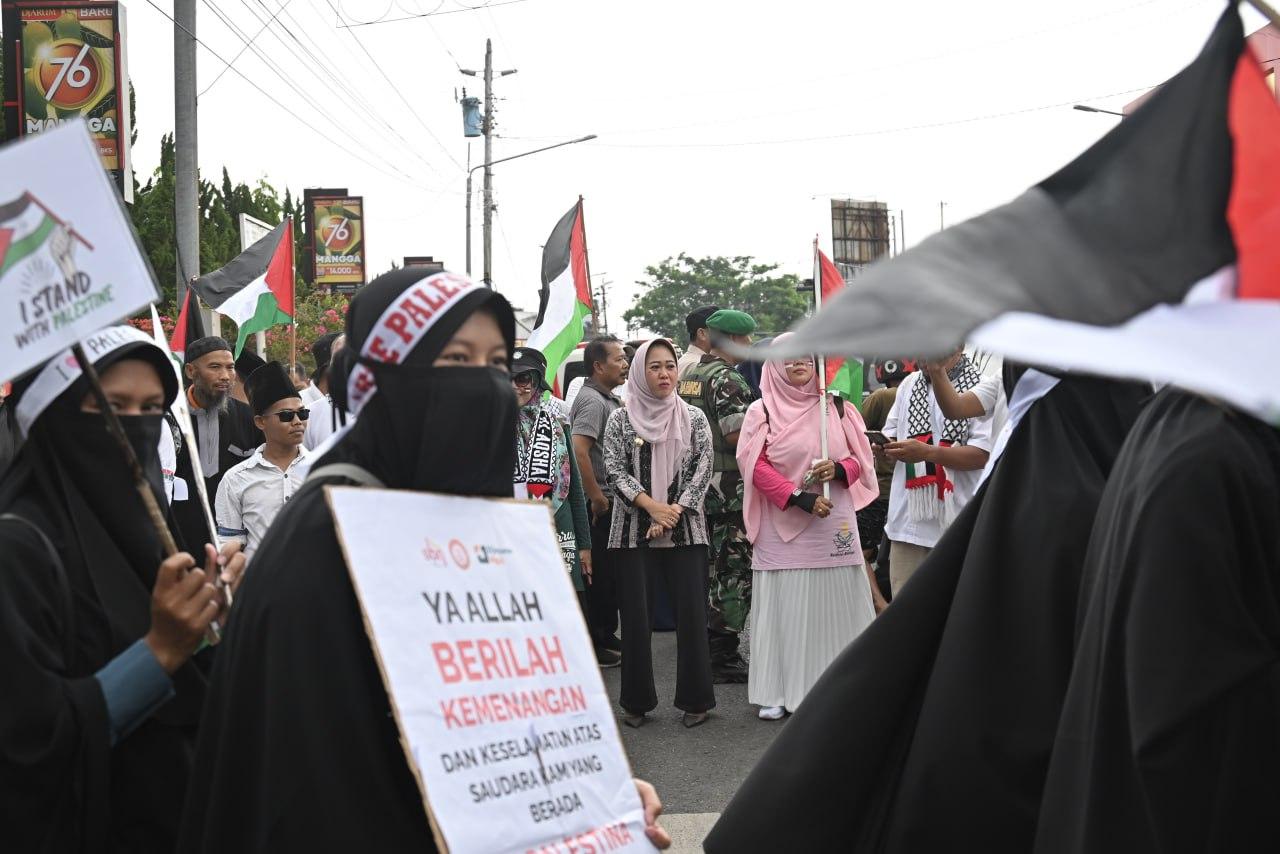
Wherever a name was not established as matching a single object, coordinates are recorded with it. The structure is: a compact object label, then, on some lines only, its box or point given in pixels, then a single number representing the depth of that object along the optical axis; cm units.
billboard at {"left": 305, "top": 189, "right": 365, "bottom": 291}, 3027
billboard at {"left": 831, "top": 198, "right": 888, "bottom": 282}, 3500
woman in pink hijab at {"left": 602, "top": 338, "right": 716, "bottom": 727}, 730
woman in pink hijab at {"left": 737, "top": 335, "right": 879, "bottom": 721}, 738
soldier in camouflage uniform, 832
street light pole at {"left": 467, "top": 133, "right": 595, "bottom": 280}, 3368
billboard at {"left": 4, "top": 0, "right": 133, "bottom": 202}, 1261
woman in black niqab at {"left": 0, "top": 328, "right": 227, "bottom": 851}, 229
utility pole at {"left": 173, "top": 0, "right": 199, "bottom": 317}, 1223
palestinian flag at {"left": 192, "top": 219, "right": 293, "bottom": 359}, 1004
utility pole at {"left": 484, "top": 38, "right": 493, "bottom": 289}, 3950
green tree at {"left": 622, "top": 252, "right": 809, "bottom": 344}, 9200
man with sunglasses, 576
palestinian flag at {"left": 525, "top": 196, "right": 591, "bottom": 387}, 899
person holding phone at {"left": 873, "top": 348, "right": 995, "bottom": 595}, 677
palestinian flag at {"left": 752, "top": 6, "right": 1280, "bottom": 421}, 138
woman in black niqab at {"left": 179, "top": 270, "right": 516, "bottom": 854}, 221
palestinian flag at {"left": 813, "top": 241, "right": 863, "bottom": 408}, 812
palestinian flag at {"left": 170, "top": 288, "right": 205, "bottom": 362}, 782
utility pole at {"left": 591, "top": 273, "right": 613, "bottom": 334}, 8658
